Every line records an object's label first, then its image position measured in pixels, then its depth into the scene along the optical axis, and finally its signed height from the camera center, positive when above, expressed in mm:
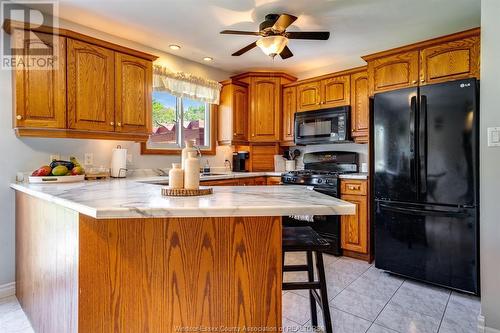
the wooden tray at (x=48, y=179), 2094 -104
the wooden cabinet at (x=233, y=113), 3896 +763
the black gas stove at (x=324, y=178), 3152 -160
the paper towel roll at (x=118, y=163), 2775 +28
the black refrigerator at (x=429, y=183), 2168 -157
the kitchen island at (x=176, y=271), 1121 -440
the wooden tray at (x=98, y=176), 2502 -94
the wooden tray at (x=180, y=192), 1306 -129
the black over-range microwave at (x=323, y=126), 3404 +516
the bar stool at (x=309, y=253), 1437 -490
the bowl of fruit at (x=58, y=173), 2104 -60
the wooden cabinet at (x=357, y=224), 2969 -663
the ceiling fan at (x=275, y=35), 2324 +1140
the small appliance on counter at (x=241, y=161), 4137 +68
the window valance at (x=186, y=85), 3227 +1041
